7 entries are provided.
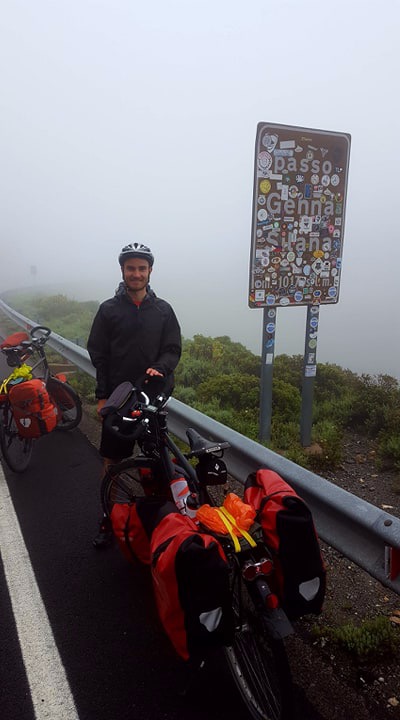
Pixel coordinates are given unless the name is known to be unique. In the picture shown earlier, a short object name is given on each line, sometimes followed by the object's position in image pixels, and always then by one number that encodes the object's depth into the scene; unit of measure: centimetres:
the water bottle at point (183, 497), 266
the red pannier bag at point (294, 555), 189
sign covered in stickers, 491
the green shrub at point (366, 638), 240
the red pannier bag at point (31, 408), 484
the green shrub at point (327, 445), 498
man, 350
